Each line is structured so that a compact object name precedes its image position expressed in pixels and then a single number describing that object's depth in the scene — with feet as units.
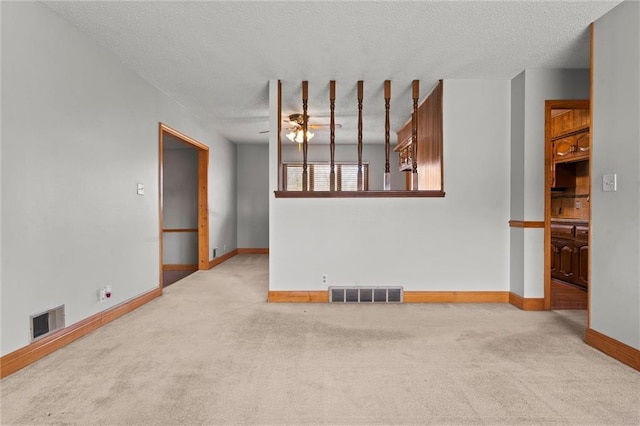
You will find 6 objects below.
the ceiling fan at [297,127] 17.82
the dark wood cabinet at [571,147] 15.66
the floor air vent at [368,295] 13.58
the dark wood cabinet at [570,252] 14.82
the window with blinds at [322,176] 28.43
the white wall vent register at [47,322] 8.30
